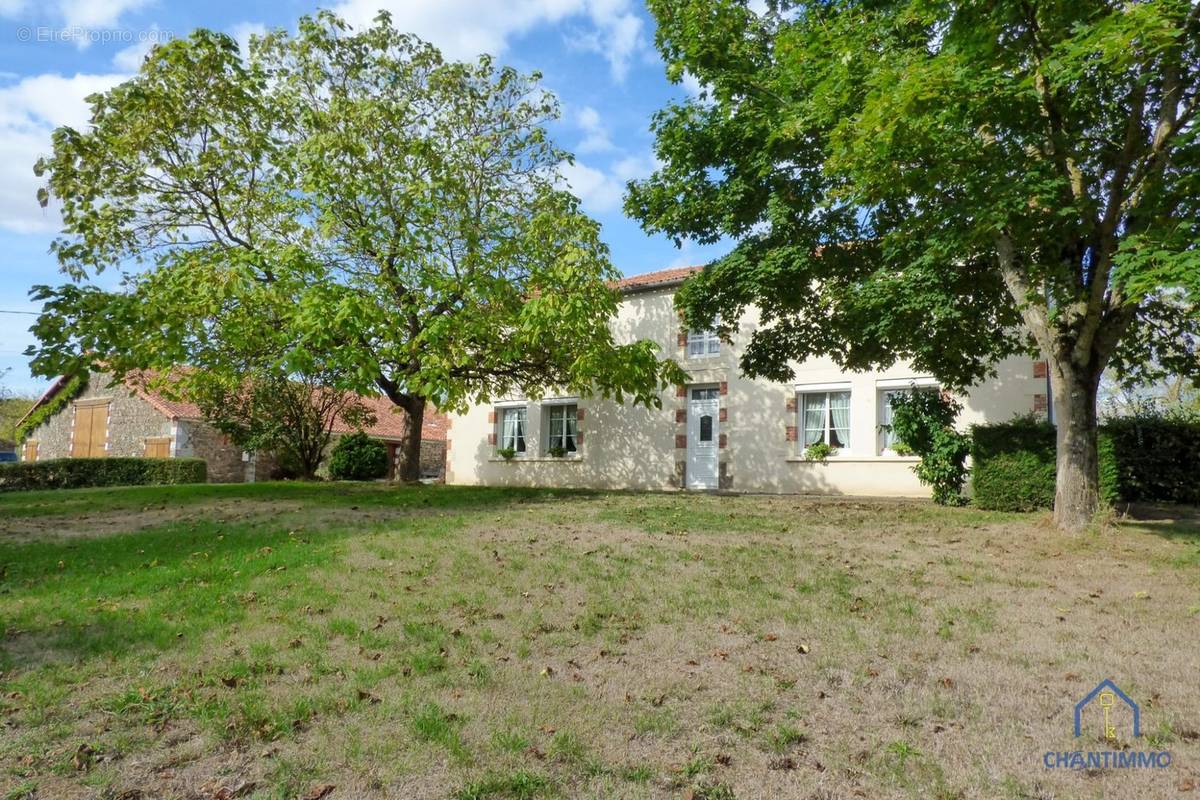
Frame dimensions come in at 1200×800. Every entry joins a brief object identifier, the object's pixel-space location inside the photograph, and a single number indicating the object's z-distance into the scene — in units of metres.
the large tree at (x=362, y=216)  12.41
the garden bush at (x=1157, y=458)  12.45
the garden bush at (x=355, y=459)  25.95
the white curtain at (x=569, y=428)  21.59
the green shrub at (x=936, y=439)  12.58
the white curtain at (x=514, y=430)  22.70
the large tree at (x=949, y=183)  7.08
